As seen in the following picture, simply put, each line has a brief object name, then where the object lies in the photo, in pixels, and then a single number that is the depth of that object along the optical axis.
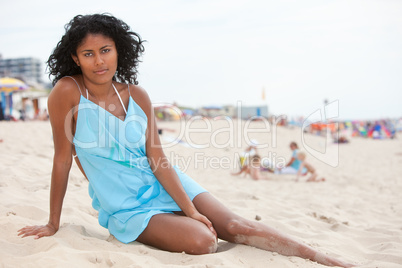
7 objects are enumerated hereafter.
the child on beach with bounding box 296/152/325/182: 6.96
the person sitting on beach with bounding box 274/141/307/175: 7.67
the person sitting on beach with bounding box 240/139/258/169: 7.36
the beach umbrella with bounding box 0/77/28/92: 15.79
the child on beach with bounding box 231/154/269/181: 7.00
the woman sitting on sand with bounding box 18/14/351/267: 2.02
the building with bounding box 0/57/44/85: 83.38
